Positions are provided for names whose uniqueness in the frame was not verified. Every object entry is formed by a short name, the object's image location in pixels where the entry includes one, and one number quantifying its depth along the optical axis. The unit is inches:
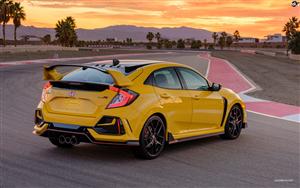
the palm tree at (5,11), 4589.1
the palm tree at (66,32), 5772.6
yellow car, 301.3
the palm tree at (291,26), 7380.9
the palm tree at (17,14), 4803.2
